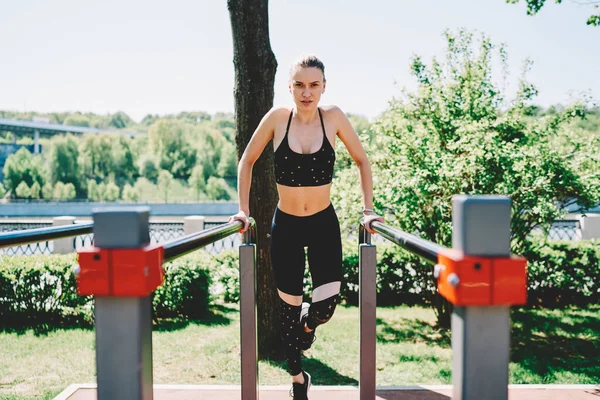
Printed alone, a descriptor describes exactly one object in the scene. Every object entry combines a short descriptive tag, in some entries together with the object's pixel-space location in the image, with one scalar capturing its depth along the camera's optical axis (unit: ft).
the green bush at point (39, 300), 22.24
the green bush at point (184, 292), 22.99
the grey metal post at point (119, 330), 3.48
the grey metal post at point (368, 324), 9.00
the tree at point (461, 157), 19.21
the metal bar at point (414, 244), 4.15
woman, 9.38
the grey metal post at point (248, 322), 8.21
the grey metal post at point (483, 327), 3.35
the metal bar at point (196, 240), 4.36
